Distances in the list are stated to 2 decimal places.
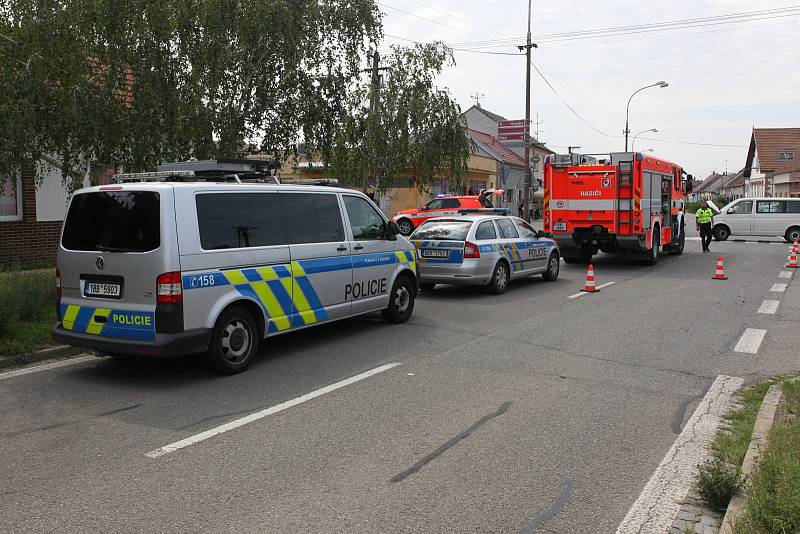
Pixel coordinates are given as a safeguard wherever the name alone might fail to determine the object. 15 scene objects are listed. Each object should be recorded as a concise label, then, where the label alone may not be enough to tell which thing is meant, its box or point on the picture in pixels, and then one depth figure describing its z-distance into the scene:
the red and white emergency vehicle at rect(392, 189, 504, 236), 27.77
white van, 28.89
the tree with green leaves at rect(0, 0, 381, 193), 9.28
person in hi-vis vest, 23.68
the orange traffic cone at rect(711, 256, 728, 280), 15.81
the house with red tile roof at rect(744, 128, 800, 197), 70.32
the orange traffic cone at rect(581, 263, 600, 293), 13.52
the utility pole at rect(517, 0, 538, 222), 30.08
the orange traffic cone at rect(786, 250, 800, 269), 18.77
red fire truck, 17.52
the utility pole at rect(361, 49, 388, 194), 22.53
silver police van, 6.37
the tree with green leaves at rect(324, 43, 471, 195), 23.11
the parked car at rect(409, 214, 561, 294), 12.48
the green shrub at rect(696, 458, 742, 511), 3.98
